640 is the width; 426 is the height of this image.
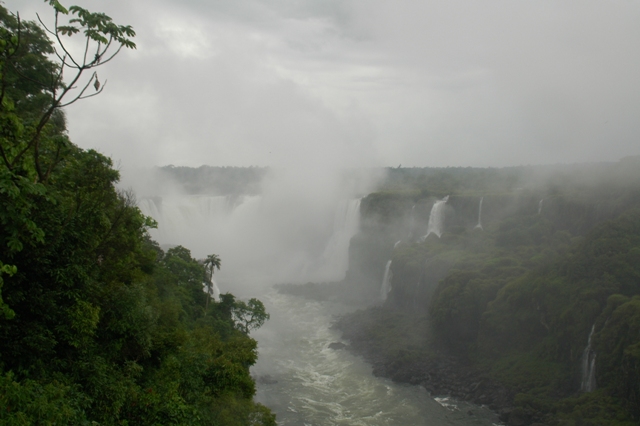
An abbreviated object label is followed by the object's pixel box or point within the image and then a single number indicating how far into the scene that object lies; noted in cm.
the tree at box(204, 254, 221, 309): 3250
